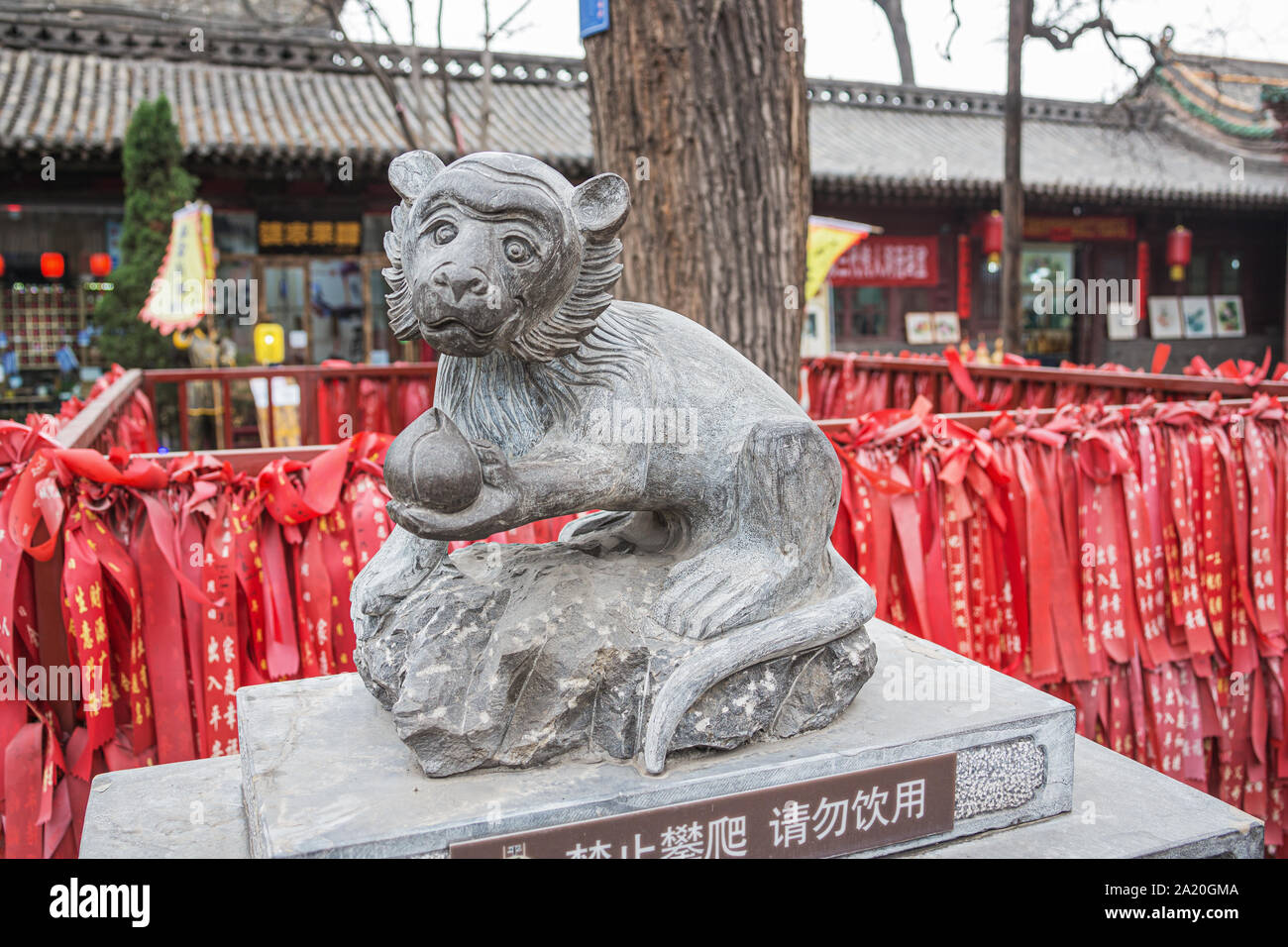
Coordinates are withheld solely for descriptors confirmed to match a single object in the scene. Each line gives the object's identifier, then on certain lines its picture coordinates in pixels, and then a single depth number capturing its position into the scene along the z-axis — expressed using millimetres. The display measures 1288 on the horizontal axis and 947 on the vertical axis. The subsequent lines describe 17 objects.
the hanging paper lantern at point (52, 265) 8336
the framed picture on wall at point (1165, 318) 13086
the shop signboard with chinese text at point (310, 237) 9172
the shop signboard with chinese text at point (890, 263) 11555
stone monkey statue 1494
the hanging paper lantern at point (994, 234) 11758
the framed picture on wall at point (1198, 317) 13289
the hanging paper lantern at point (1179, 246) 12797
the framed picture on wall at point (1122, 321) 12867
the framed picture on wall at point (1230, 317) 13569
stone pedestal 1526
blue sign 3234
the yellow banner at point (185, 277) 6891
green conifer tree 7621
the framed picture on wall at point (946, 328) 12148
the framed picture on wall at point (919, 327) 11977
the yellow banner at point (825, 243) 6367
